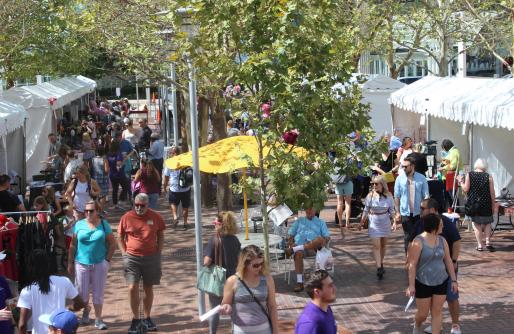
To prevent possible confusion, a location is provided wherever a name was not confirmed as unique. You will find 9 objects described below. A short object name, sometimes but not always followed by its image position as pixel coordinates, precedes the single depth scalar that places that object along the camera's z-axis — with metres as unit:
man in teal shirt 11.82
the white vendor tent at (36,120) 24.39
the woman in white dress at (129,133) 24.05
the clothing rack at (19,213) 11.24
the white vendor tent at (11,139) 16.97
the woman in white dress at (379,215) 12.48
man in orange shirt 9.98
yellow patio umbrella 12.11
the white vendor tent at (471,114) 16.78
